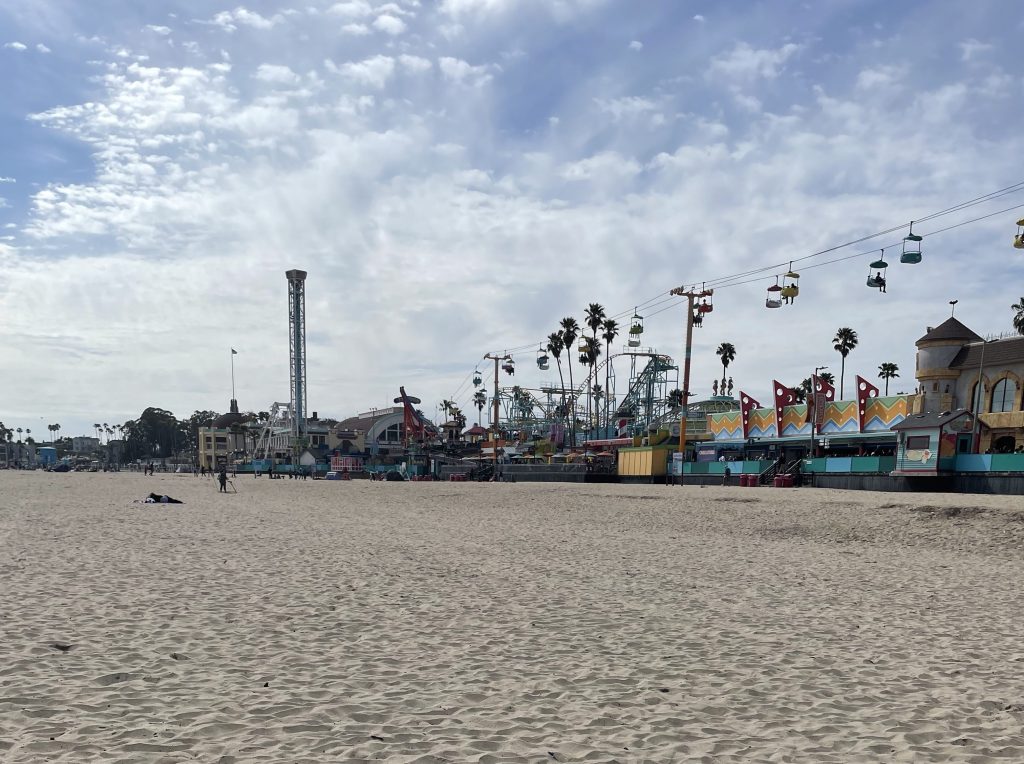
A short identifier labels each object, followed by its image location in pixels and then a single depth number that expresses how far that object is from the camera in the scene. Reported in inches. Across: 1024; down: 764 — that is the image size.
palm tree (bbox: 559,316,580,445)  3759.8
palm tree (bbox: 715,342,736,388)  4177.7
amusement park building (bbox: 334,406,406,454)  5354.3
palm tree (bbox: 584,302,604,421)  3560.5
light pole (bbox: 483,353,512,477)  3093.5
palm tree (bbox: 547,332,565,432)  3880.4
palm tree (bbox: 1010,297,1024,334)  2171.5
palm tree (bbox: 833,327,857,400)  3348.9
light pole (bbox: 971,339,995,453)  1534.3
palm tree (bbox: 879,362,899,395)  3745.1
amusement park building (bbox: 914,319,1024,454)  1534.2
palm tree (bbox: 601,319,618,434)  3570.4
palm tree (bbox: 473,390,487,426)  6820.9
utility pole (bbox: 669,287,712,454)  1994.3
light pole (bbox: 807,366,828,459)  1766.7
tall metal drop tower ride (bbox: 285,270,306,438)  5216.5
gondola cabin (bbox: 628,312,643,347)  1861.7
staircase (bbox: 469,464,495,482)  2849.4
